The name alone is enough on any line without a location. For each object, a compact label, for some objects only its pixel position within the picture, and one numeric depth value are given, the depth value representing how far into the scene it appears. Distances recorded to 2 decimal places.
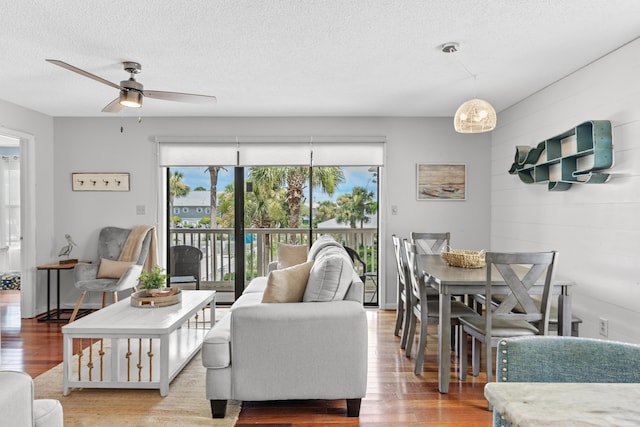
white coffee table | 2.68
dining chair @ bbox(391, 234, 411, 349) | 3.55
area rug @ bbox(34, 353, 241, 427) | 2.40
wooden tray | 3.23
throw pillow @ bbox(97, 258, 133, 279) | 4.62
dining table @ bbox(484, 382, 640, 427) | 0.78
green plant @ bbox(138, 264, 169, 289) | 3.38
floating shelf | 2.94
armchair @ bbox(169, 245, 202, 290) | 5.36
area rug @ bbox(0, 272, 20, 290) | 6.23
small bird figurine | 4.84
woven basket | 3.33
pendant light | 3.14
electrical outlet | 3.03
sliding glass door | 5.27
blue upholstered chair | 1.15
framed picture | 5.04
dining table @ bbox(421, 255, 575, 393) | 2.69
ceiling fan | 2.98
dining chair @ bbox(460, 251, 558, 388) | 2.52
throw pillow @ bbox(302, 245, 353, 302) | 2.55
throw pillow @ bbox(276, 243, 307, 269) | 4.30
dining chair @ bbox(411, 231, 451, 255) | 4.48
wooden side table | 4.57
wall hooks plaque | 5.06
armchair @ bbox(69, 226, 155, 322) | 4.38
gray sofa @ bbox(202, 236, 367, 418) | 2.40
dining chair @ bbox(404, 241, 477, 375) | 3.05
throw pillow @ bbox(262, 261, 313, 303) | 2.57
